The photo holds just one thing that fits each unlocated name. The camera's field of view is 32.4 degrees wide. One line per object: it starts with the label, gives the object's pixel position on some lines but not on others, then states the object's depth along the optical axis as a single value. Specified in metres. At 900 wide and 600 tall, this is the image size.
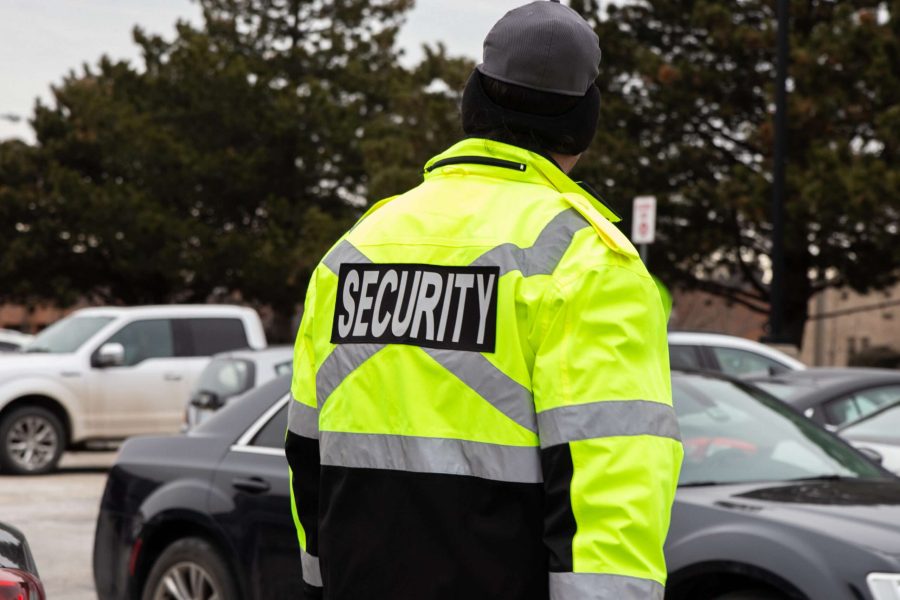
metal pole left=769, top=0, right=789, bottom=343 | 19.38
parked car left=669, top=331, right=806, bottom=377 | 14.29
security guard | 2.32
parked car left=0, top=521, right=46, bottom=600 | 3.51
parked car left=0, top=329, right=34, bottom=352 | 25.22
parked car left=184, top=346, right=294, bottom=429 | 13.78
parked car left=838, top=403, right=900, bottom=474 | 8.38
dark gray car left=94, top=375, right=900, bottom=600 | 4.76
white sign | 14.46
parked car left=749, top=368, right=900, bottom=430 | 9.95
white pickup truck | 15.90
